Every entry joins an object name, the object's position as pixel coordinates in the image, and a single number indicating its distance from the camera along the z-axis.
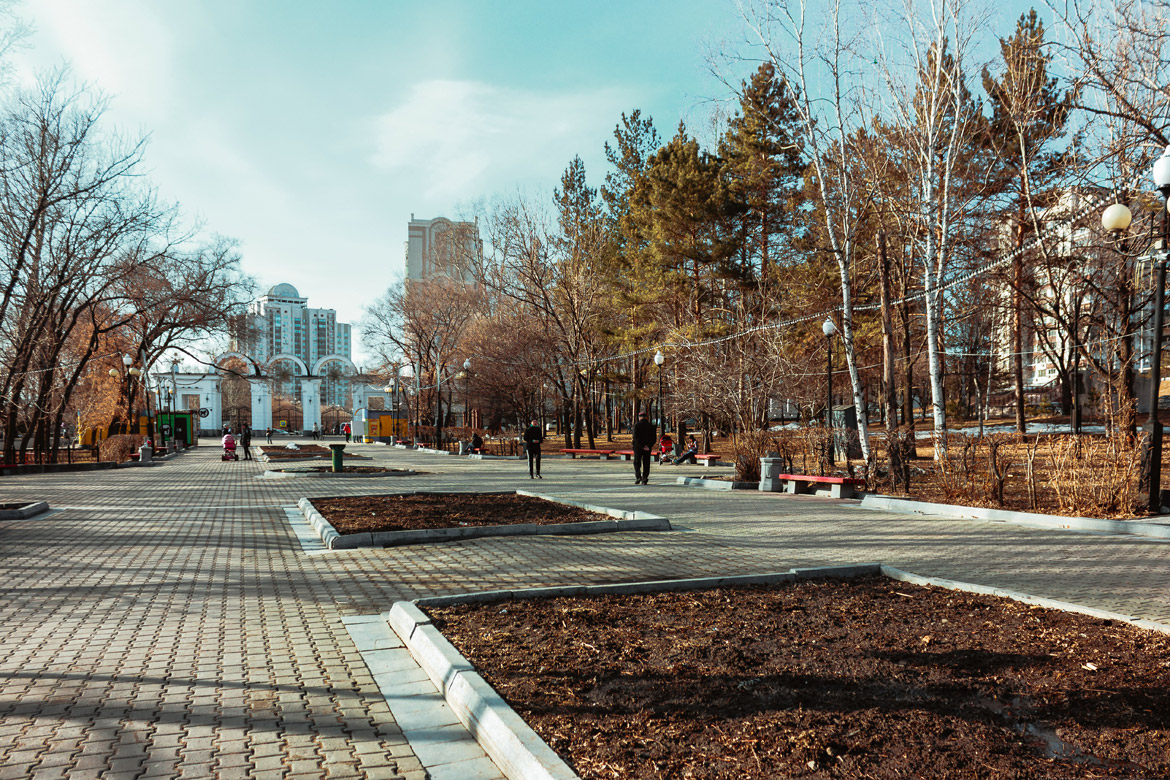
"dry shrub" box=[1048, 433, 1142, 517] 10.56
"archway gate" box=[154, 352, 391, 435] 73.00
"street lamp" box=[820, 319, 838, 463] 17.52
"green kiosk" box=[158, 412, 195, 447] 48.66
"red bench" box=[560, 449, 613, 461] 30.00
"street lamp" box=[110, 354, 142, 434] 35.19
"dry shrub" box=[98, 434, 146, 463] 31.56
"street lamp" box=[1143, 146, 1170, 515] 9.87
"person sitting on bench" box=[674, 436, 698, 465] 25.44
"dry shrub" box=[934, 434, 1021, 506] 11.78
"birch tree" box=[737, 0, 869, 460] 17.09
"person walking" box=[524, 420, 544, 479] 20.36
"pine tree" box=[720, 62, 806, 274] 30.62
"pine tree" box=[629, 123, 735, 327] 31.62
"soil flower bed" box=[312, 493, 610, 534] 9.95
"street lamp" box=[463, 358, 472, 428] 41.08
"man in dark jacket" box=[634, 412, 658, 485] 17.28
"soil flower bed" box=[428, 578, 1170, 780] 3.04
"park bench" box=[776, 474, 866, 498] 14.59
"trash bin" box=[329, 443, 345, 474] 22.36
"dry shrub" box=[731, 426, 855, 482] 16.83
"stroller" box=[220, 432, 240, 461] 33.27
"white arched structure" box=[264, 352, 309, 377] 71.25
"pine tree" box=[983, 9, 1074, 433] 19.09
